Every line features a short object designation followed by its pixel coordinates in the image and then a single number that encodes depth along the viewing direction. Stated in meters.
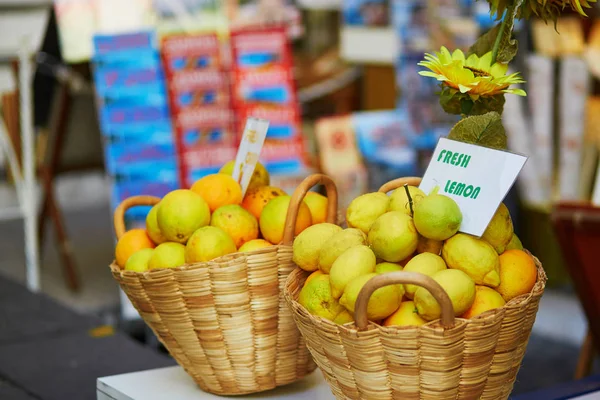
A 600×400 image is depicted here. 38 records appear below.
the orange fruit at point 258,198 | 2.07
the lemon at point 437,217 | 1.74
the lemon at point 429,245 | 1.81
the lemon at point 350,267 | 1.75
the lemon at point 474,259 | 1.75
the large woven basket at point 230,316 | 1.91
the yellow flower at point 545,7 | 1.81
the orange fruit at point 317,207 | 2.04
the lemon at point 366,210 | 1.87
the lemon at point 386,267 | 1.77
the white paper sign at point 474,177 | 1.76
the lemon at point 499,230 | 1.81
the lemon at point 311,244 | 1.86
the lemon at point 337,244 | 1.80
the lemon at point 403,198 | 1.82
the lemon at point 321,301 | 1.76
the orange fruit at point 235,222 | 1.98
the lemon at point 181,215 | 1.96
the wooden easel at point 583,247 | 2.52
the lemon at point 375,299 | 1.71
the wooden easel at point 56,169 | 4.44
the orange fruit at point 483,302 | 1.73
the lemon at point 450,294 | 1.70
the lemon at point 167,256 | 1.95
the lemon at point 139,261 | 1.98
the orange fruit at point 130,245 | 2.04
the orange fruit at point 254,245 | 1.96
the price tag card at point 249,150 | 2.03
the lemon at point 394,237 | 1.77
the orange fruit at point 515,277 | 1.77
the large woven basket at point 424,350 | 1.68
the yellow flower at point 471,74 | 1.81
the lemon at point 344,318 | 1.75
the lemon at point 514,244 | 1.84
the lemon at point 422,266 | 1.74
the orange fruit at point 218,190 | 2.03
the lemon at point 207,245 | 1.92
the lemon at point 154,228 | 2.03
